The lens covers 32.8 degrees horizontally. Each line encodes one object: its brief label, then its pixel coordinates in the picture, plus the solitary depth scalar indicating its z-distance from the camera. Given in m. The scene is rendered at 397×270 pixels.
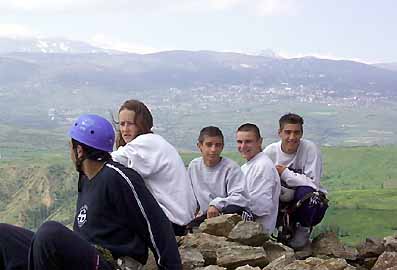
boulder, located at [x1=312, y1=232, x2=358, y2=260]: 8.64
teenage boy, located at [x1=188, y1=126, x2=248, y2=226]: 8.15
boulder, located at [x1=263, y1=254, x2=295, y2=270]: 6.94
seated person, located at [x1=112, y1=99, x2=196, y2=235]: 6.40
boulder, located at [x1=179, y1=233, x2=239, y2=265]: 7.59
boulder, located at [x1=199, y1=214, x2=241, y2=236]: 8.04
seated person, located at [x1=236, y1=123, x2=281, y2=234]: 8.27
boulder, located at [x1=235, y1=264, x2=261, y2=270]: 6.92
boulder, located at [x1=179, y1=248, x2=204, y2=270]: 7.11
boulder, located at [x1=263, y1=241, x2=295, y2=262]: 7.88
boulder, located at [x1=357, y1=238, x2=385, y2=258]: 8.68
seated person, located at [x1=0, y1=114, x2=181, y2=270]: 4.84
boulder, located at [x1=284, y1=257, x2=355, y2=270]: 6.79
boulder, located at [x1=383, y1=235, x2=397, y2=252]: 8.49
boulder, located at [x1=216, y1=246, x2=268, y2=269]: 7.39
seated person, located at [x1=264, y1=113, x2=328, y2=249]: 8.41
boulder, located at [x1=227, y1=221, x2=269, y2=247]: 7.93
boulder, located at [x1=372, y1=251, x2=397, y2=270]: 7.42
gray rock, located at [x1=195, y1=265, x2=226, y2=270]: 6.99
